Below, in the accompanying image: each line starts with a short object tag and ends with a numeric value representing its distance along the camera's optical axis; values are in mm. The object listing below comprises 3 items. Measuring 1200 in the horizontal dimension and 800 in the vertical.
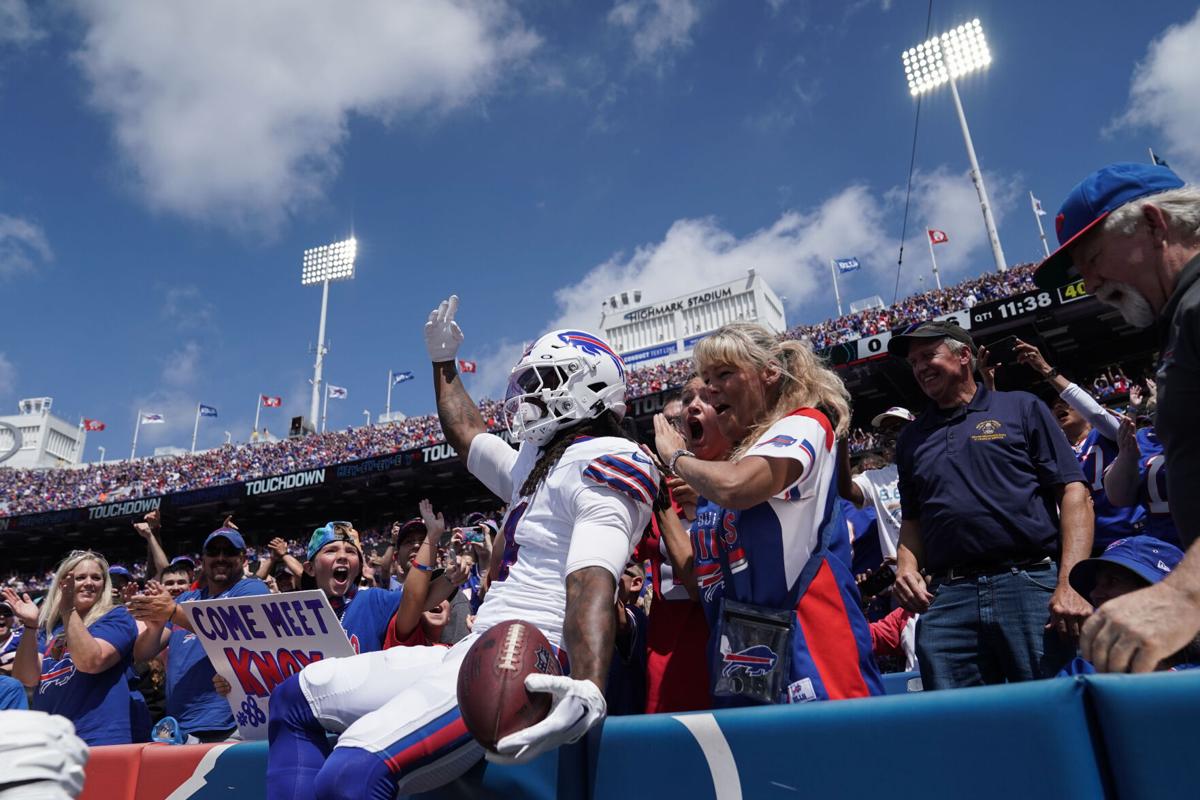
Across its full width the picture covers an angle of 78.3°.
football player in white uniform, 1612
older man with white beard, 1222
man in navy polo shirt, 2725
